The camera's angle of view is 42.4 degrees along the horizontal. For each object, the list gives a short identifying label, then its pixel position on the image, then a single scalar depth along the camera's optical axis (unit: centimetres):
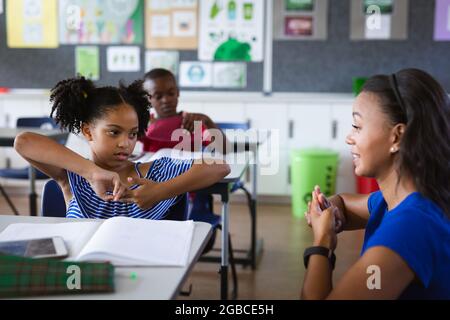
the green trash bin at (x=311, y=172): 425
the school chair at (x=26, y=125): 375
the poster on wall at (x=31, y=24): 491
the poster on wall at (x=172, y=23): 478
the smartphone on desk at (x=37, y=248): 108
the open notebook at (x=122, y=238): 107
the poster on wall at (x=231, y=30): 470
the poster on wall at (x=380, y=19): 459
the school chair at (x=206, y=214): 260
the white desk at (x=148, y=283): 95
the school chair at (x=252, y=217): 314
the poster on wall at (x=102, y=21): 482
